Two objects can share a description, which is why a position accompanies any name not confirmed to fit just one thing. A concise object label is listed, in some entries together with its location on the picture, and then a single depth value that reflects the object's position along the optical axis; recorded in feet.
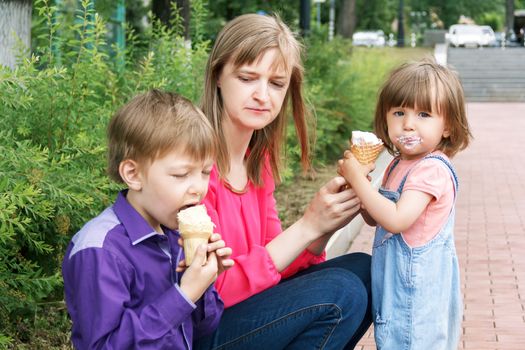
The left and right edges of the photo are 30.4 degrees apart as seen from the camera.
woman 9.98
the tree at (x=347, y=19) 108.99
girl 10.39
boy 8.16
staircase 100.73
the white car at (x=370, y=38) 177.12
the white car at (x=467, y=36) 179.11
